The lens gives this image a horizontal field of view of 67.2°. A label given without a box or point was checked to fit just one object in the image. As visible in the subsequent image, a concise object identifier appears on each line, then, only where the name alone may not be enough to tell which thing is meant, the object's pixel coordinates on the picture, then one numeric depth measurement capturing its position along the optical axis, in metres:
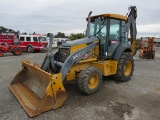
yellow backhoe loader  2.85
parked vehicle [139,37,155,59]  10.32
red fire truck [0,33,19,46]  13.22
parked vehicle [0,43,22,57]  11.45
